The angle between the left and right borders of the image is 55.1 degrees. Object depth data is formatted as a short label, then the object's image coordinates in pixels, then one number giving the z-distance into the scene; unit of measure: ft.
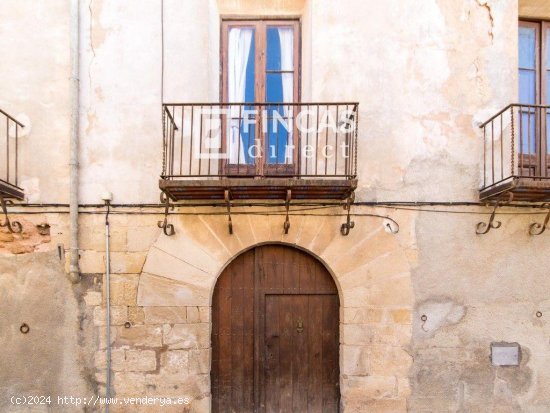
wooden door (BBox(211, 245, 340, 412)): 17.16
